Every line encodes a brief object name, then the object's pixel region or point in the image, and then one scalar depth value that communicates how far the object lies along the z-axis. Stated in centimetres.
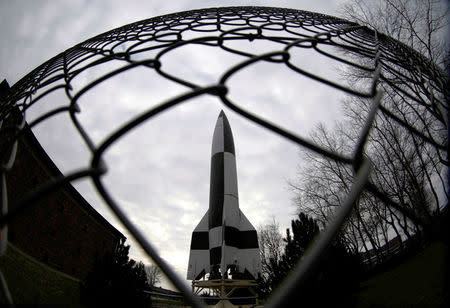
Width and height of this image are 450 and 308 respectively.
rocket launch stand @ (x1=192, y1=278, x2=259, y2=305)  899
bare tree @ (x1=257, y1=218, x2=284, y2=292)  2351
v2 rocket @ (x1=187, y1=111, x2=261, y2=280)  962
